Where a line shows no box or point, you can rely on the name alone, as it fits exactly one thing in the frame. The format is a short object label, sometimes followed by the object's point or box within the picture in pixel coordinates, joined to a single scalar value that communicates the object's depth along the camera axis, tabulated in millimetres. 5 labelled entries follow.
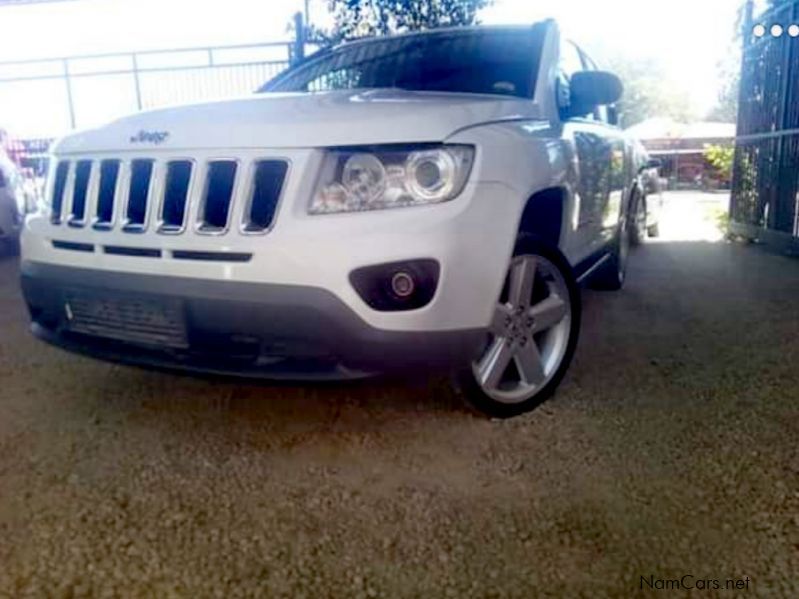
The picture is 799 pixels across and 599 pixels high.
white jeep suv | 1946
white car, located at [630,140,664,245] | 5858
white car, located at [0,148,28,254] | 5844
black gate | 6258
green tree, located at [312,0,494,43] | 6461
